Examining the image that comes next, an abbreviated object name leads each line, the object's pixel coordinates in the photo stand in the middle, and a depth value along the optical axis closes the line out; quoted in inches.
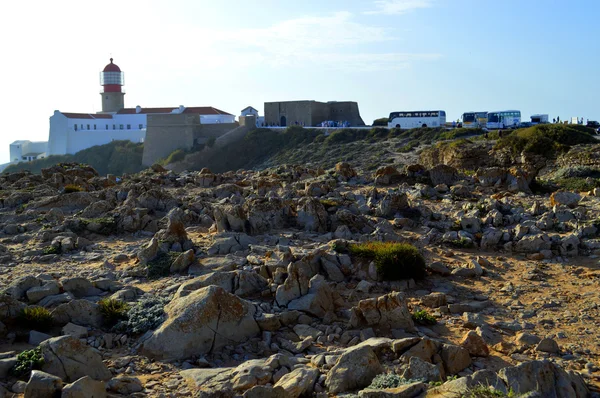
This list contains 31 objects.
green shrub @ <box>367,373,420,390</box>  220.7
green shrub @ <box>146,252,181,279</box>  375.2
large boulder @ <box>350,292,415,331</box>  293.0
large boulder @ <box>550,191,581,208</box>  559.1
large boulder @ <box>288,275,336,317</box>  310.7
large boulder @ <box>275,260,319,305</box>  321.4
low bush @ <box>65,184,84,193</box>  749.9
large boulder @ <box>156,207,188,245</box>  427.2
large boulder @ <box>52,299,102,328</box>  297.1
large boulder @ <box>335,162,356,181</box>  810.0
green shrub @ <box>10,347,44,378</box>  238.6
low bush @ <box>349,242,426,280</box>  369.1
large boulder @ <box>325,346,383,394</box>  227.9
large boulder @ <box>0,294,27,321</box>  293.6
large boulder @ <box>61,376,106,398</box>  209.9
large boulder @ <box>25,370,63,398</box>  215.3
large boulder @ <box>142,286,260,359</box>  268.8
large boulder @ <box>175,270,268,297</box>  328.6
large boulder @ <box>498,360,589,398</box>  208.7
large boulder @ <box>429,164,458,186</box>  730.2
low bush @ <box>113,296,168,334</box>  287.4
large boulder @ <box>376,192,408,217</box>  552.1
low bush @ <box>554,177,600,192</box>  660.1
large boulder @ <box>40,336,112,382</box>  240.4
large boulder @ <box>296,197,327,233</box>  496.4
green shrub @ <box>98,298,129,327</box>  299.0
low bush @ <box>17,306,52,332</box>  288.4
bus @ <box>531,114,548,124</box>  1692.2
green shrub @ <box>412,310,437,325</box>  305.5
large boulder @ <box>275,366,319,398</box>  223.0
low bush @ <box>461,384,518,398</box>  194.7
